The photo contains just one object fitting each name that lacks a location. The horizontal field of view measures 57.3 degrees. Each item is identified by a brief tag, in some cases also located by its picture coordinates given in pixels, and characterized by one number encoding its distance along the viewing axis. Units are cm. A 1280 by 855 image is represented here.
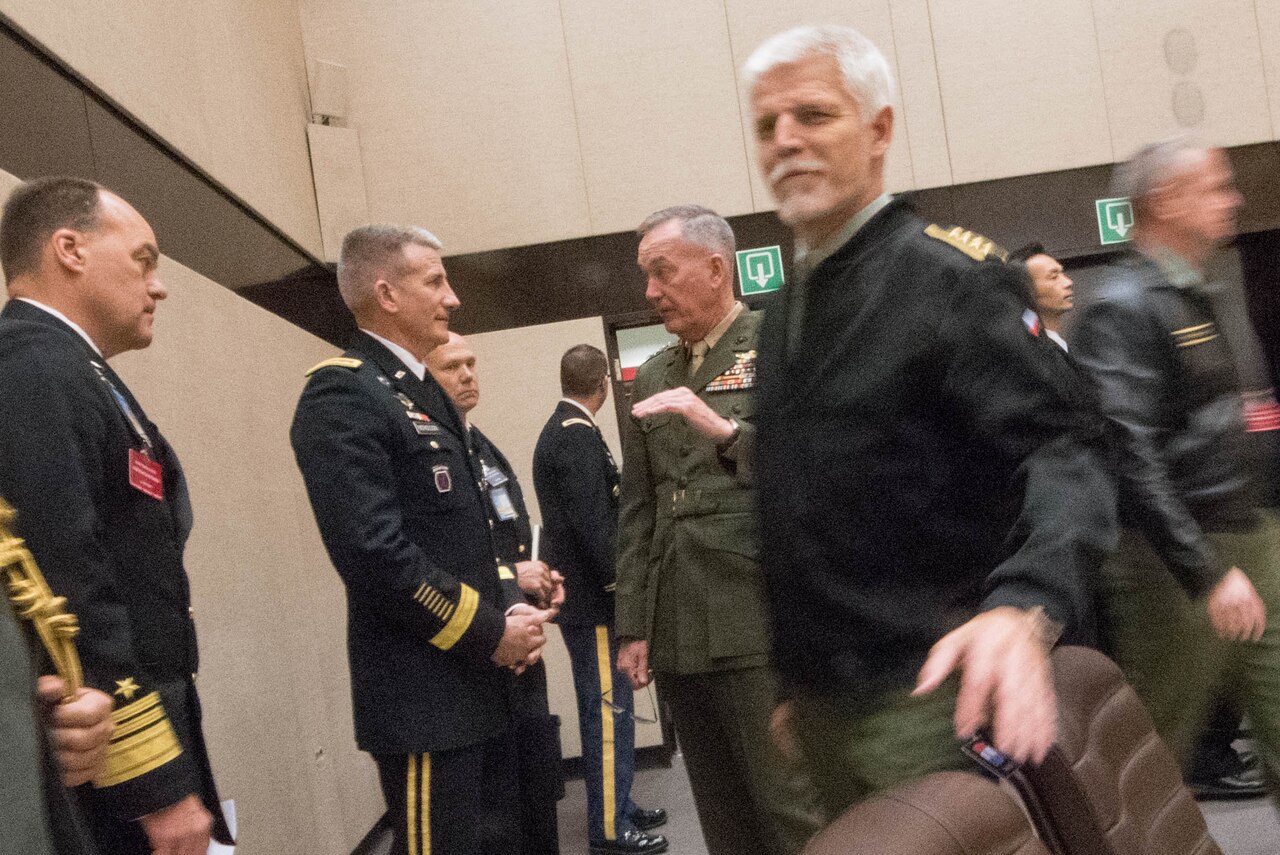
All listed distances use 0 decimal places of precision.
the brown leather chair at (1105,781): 94
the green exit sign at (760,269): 552
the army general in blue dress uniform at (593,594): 385
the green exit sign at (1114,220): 551
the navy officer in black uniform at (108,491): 145
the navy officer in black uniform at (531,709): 248
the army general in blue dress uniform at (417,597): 209
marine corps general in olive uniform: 221
